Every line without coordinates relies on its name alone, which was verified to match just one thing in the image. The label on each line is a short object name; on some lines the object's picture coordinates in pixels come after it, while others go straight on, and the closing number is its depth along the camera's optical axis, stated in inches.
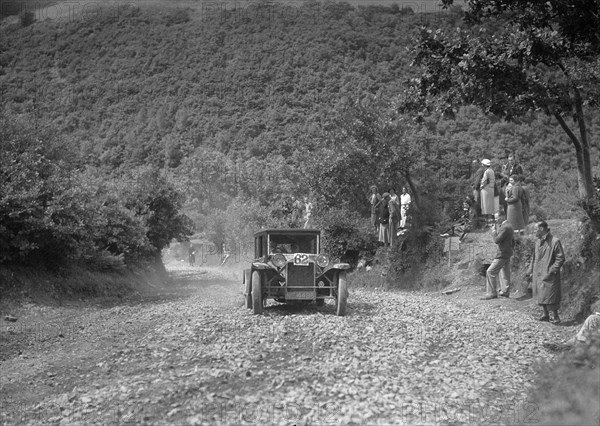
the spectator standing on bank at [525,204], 650.5
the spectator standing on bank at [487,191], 693.3
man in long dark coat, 440.5
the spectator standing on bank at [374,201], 840.3
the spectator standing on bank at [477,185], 715.4
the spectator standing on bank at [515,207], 635.5
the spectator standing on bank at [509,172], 709.0
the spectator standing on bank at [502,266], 543.5
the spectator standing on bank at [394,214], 767.1
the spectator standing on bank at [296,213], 959.6
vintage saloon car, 482.6
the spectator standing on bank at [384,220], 797.2
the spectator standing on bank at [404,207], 856.3
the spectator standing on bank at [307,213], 935.1
